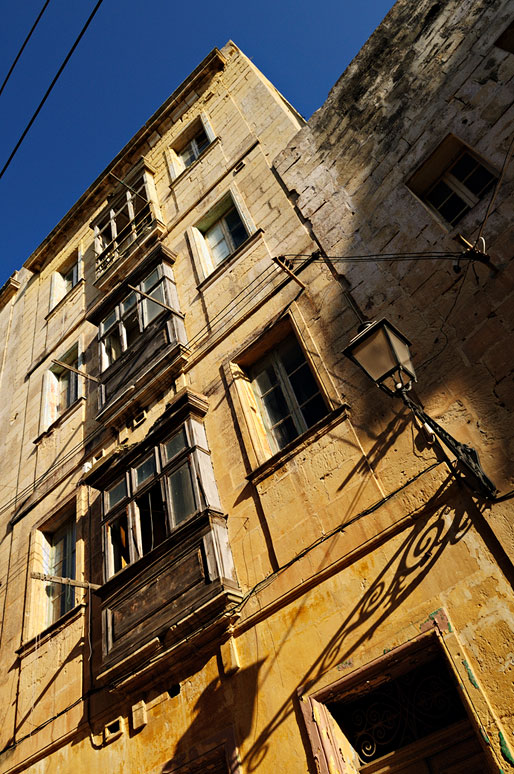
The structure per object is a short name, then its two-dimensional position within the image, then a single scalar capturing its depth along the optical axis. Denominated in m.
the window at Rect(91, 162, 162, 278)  12.50
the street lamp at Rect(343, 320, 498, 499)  4.59
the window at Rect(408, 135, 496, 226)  6.47
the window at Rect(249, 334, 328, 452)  7.00
